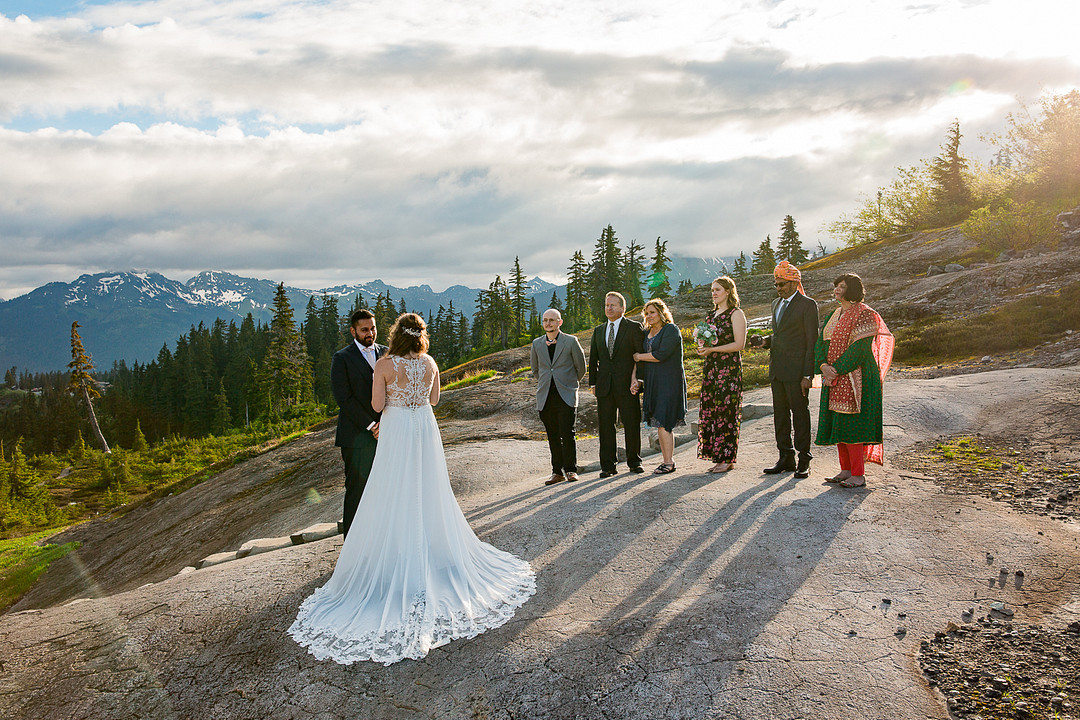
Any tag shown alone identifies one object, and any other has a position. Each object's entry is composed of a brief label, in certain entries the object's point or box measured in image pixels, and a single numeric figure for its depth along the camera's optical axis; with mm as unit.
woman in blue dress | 8148
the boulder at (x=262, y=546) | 8047
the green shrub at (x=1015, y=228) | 26609
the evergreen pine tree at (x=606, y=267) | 71438
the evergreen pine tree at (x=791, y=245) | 74625
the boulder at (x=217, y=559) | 7938
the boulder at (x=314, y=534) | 8008
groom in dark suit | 6395
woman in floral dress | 7730
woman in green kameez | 6828
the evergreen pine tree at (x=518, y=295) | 76688
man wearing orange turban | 7379
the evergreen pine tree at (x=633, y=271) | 77125
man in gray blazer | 8453
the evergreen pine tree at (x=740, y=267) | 90500
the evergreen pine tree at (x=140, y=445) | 51750
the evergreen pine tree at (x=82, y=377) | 48688
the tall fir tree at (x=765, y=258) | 80125
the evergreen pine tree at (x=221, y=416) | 73975
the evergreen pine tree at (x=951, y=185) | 58062
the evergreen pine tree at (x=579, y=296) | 74750
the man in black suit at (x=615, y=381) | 8344
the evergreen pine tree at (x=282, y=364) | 50844
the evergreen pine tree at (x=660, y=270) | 72625
